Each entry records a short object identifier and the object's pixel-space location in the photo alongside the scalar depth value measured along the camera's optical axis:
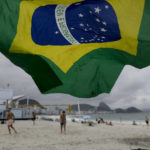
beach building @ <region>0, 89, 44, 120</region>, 29.11
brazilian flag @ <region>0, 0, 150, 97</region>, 4.21
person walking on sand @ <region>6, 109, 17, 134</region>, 10.76
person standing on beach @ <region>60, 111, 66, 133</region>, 11.47
